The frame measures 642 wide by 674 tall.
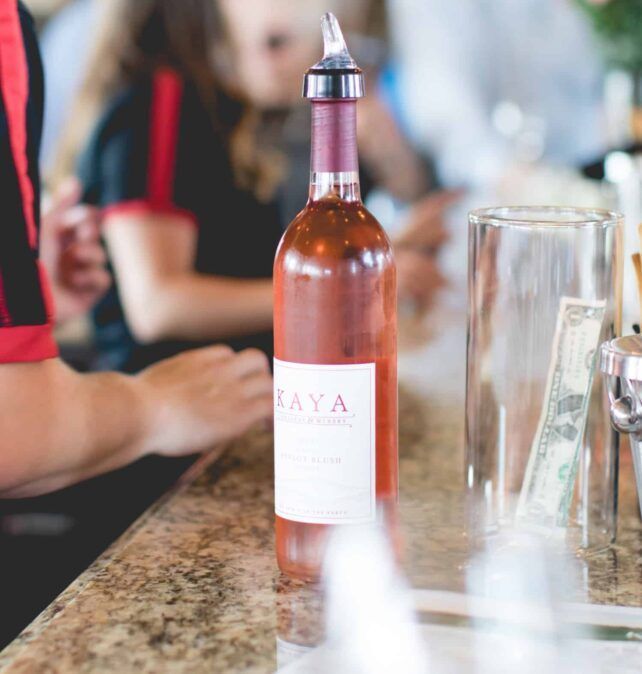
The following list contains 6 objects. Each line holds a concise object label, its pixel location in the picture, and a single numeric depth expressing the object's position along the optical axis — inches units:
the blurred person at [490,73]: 154.0
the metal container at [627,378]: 35.2
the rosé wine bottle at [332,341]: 35.6
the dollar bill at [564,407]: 38.6
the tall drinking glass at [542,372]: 38.8
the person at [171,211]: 90.5
